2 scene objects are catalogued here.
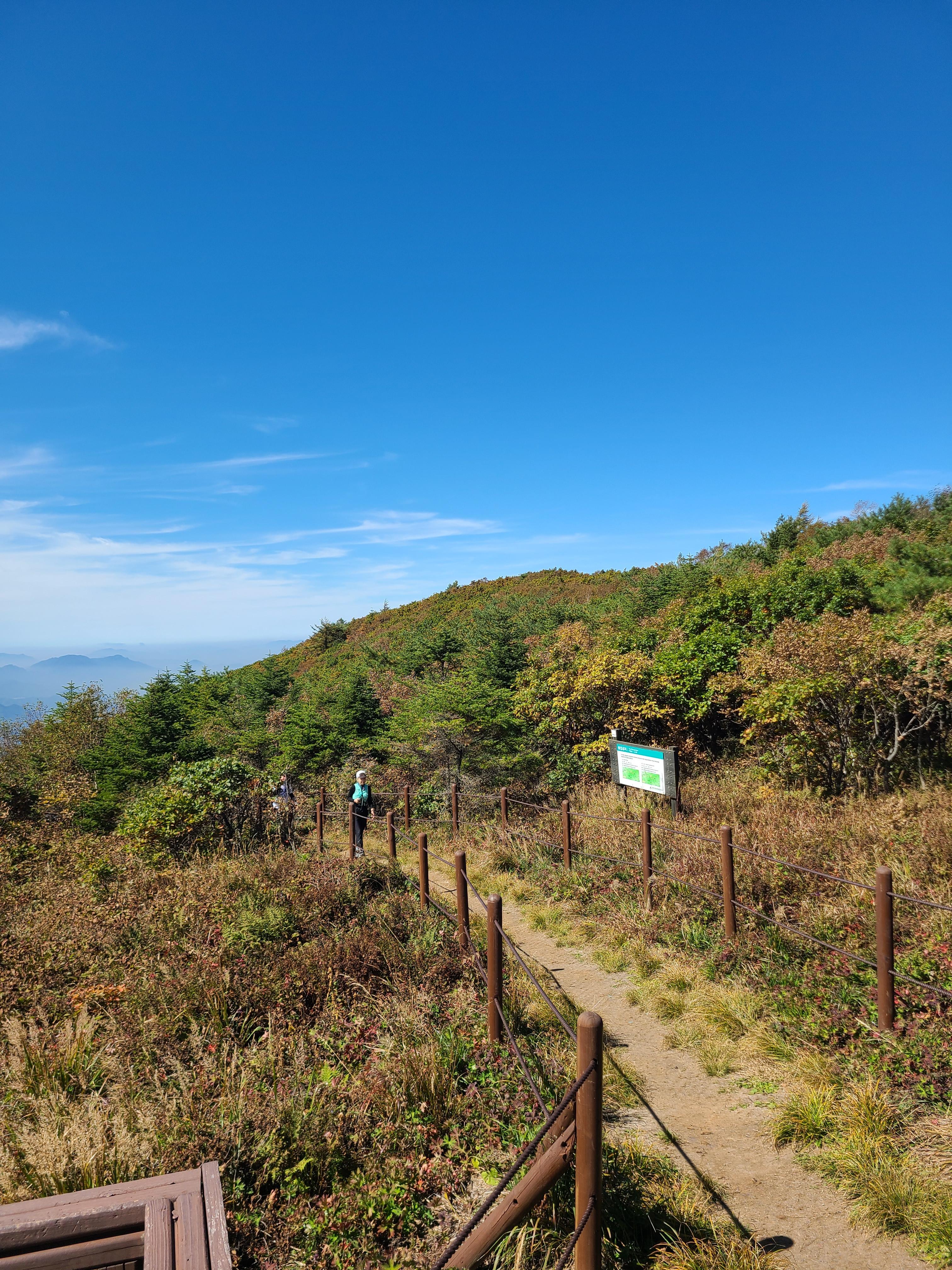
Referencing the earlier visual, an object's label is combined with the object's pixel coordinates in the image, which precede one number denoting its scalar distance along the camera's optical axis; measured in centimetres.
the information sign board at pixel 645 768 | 920
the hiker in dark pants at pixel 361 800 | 1091
